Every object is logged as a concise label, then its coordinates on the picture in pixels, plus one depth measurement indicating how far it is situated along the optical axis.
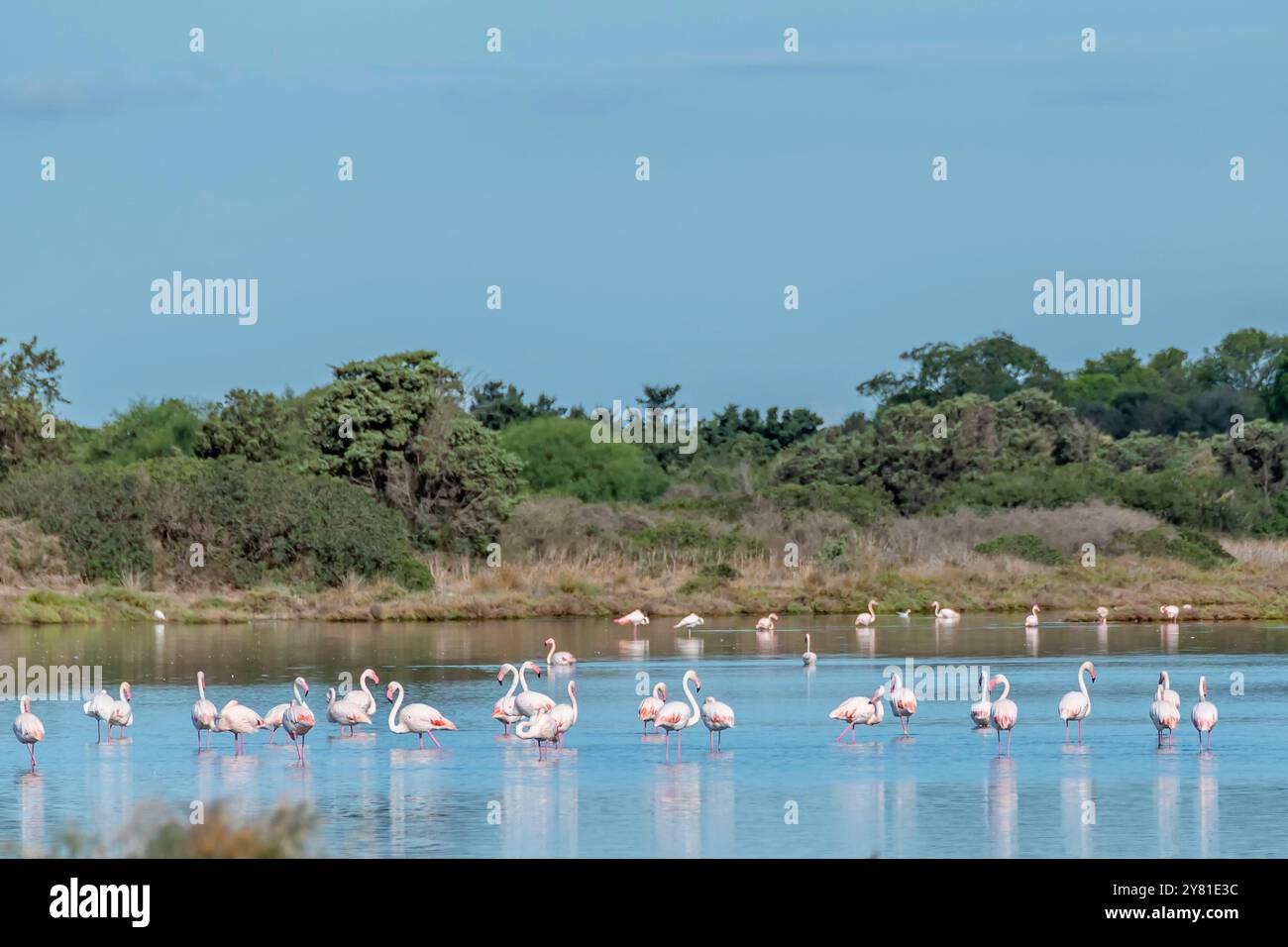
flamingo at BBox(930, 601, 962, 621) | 38.10
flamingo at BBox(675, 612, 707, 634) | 35.66
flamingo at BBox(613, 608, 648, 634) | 36.78
